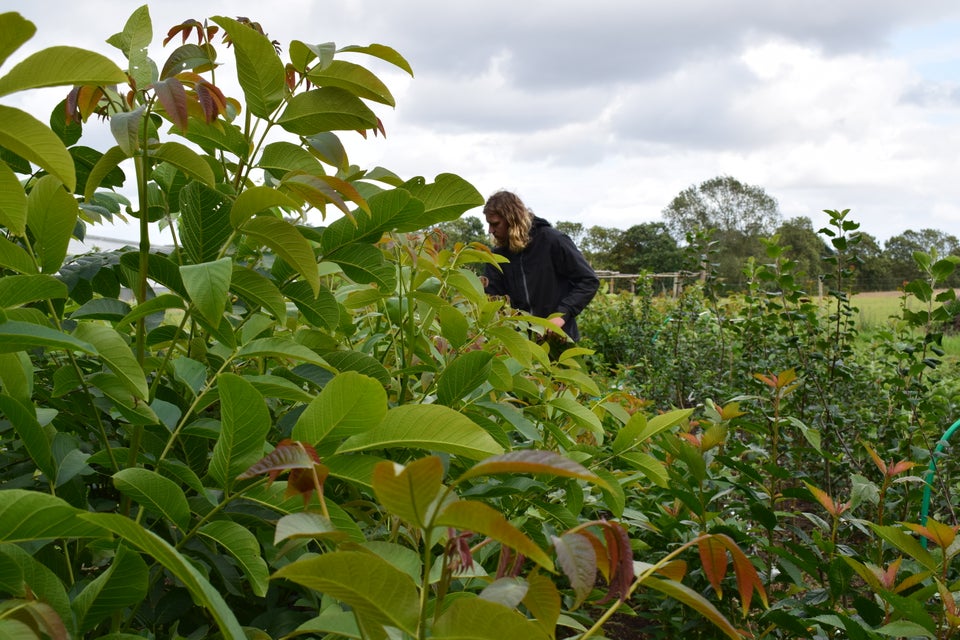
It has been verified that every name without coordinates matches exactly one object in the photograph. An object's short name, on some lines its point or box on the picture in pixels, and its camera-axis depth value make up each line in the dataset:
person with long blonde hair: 5.34
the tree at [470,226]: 37.26
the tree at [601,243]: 55.57
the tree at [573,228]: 52.01
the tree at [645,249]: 50.44
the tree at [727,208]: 54.75
